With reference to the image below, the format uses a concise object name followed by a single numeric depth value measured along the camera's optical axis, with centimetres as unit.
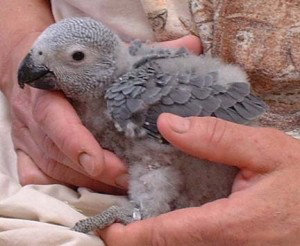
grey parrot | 73
